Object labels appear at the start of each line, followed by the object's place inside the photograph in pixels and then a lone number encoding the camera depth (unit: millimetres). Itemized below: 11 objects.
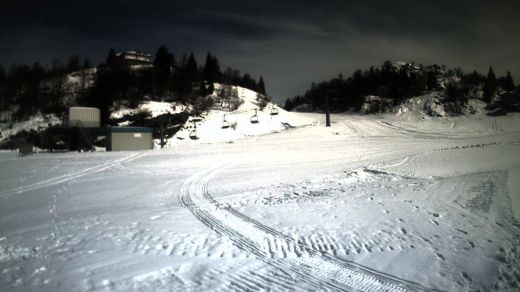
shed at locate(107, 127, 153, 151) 35562
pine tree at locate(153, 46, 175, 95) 64812
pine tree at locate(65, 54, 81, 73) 97312
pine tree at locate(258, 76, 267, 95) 122688
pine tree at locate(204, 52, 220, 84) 74250
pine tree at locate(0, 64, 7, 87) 81219
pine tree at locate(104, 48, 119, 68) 66425
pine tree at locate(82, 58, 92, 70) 97088
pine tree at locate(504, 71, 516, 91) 93388
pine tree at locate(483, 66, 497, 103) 78062
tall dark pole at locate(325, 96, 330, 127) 46256
